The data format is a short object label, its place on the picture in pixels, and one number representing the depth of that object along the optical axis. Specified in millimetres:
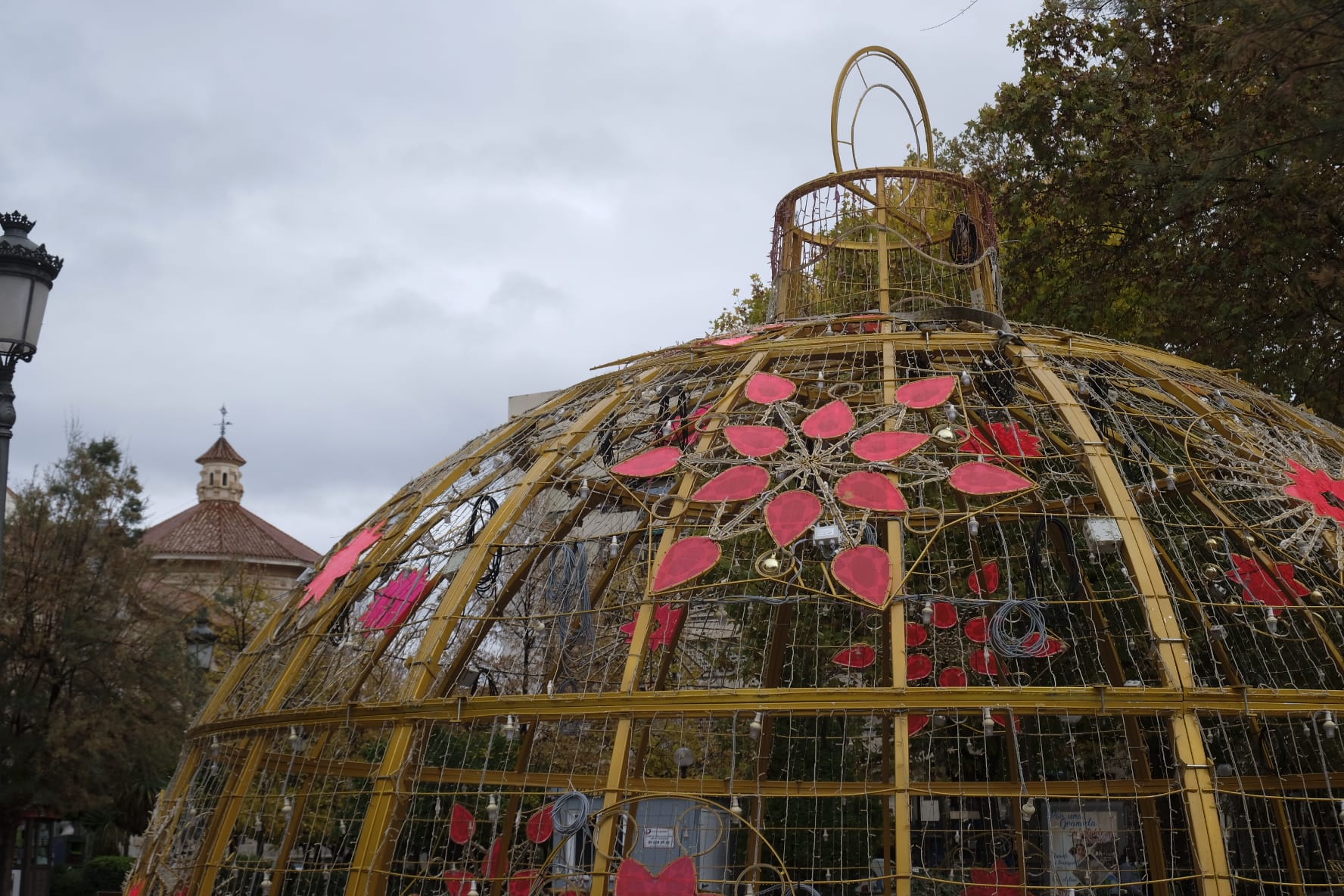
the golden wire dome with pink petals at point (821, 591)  5965
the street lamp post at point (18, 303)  6828
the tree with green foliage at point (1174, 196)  11734
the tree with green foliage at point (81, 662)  24484
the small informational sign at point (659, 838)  7470
